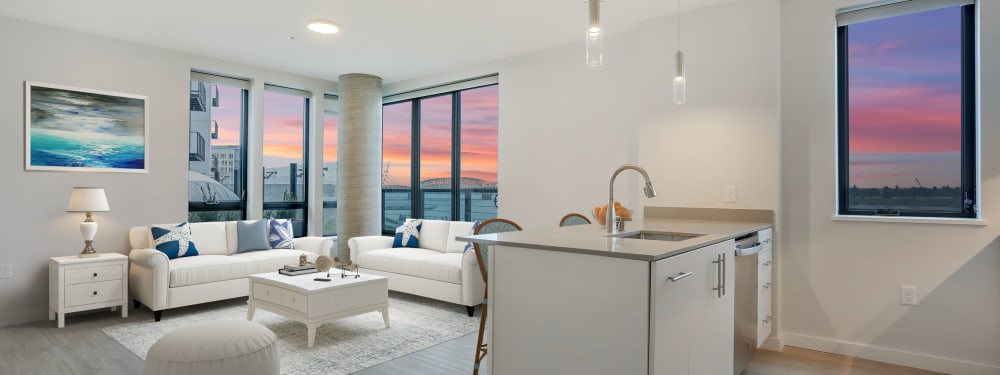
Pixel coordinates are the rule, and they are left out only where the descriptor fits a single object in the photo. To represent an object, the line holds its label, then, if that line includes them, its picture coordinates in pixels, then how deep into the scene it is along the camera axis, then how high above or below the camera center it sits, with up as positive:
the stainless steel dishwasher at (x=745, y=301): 2.65 -0.58
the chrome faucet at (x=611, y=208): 2.45 -0.08
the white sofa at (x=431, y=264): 4.34 -0.68
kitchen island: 1.73 -0.41
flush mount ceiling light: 4.17 +1.31
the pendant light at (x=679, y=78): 3.01 +0.65
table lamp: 4.15 -0.14
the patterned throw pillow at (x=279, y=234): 5.39 -0.48
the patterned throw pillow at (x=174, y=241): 4.57 -0.47
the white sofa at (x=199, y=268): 4.18 -0.69
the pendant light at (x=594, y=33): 2.28 +0.68
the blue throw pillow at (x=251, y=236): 5.16 -0.48
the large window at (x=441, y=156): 5.84 +0.39
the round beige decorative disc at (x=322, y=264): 3.89 -0.56
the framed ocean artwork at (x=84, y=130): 4.24 +0.49
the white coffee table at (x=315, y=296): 3.51 -0.77
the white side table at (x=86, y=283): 3.99 -0.76
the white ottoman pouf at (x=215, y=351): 2.13 -0.69
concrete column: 6.01 +0.34
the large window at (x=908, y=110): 3.14 +0.52
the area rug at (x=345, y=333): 3.20 -1.04
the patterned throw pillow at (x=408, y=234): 5.50 -0.48
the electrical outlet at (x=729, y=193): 3.65 -0.01
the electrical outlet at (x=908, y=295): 3.17 -0.62
